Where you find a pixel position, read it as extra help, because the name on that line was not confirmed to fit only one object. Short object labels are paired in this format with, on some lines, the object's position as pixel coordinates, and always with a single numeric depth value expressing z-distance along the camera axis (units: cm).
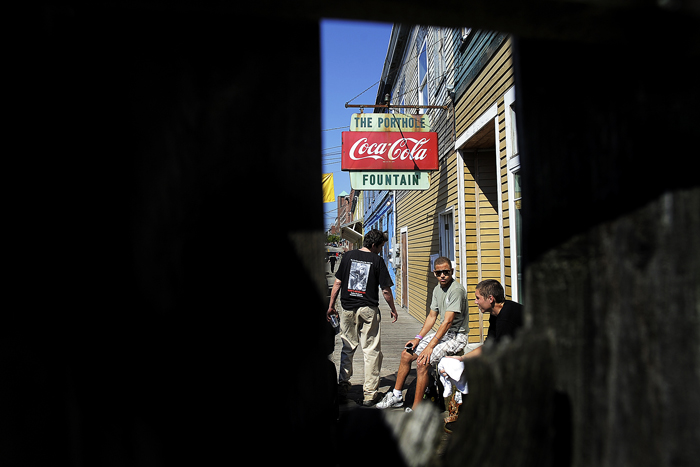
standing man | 488
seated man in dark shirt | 337
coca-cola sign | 676
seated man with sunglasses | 408
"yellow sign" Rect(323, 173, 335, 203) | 1655
